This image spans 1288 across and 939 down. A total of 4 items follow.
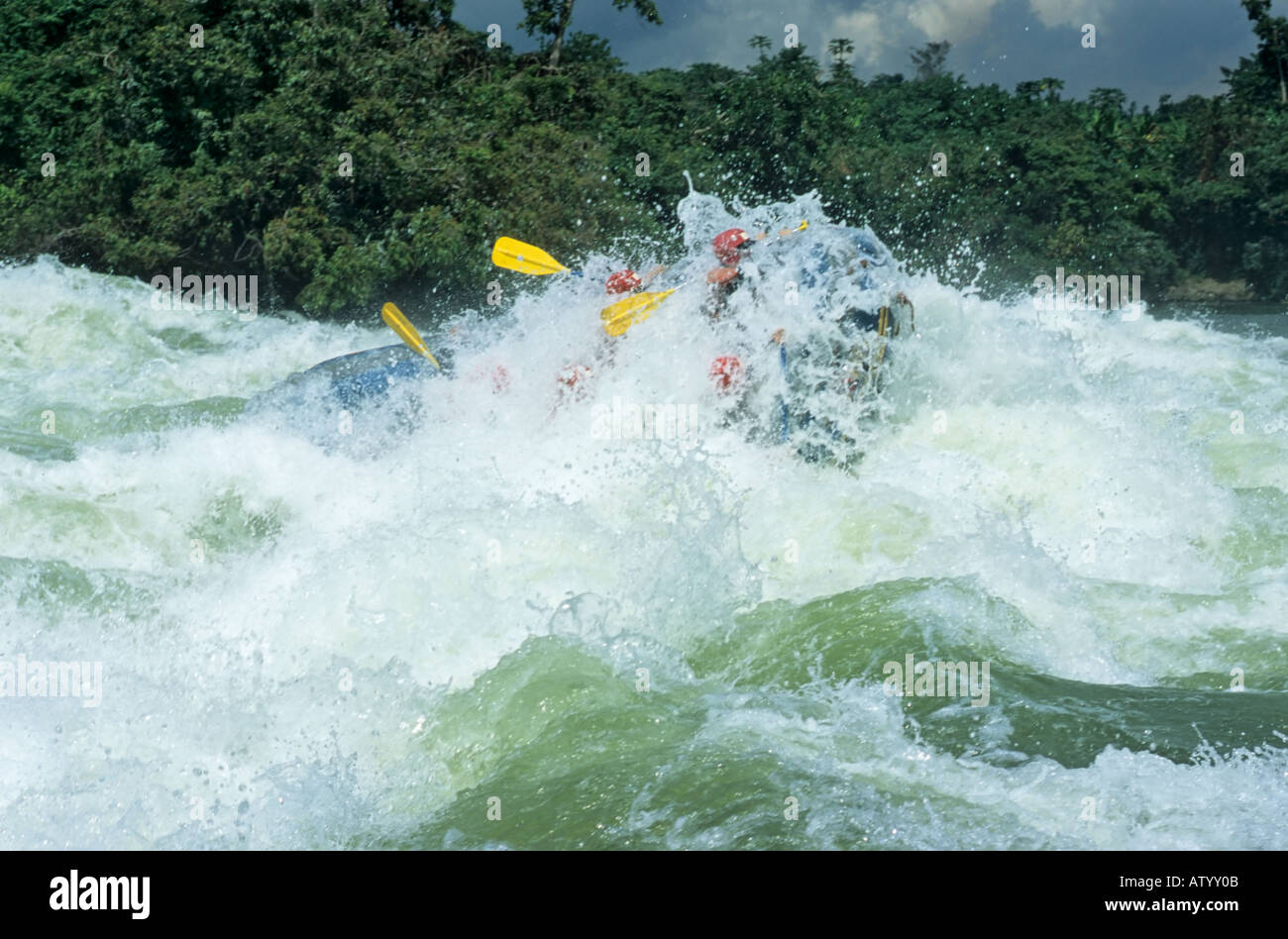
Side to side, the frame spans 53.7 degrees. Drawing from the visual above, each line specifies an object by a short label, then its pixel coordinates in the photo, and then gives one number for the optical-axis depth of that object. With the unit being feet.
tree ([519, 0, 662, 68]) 71.05
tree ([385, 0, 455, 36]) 63.46
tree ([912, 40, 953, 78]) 130.00
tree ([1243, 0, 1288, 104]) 109.50
